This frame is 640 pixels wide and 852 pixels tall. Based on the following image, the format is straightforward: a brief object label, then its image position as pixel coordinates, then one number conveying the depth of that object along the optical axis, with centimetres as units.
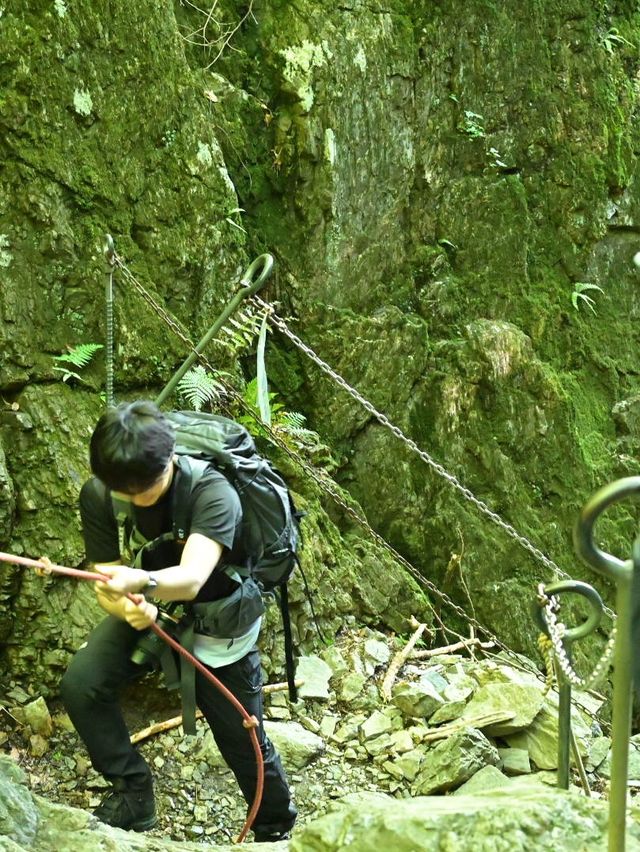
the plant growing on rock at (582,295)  879
